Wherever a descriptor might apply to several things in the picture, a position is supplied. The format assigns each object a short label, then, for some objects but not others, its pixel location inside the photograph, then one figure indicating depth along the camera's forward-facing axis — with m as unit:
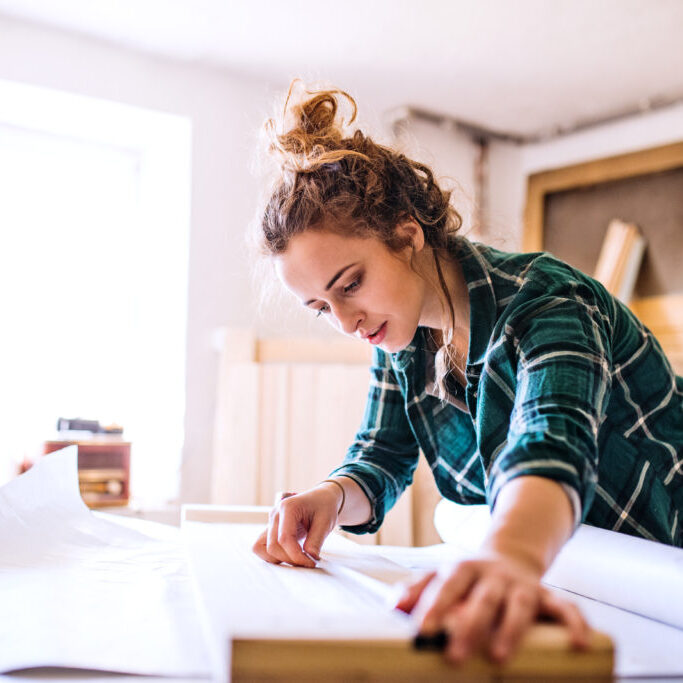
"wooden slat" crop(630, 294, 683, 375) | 2.57
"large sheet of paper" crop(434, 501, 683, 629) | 0.69
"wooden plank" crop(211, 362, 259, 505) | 1.97
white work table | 0.49
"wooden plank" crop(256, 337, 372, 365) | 2.08
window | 2.37
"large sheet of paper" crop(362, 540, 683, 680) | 0.51
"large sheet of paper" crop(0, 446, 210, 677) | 0.55
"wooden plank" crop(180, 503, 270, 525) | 1.12
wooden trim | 2.67
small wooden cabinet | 2.15
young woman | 0.68
